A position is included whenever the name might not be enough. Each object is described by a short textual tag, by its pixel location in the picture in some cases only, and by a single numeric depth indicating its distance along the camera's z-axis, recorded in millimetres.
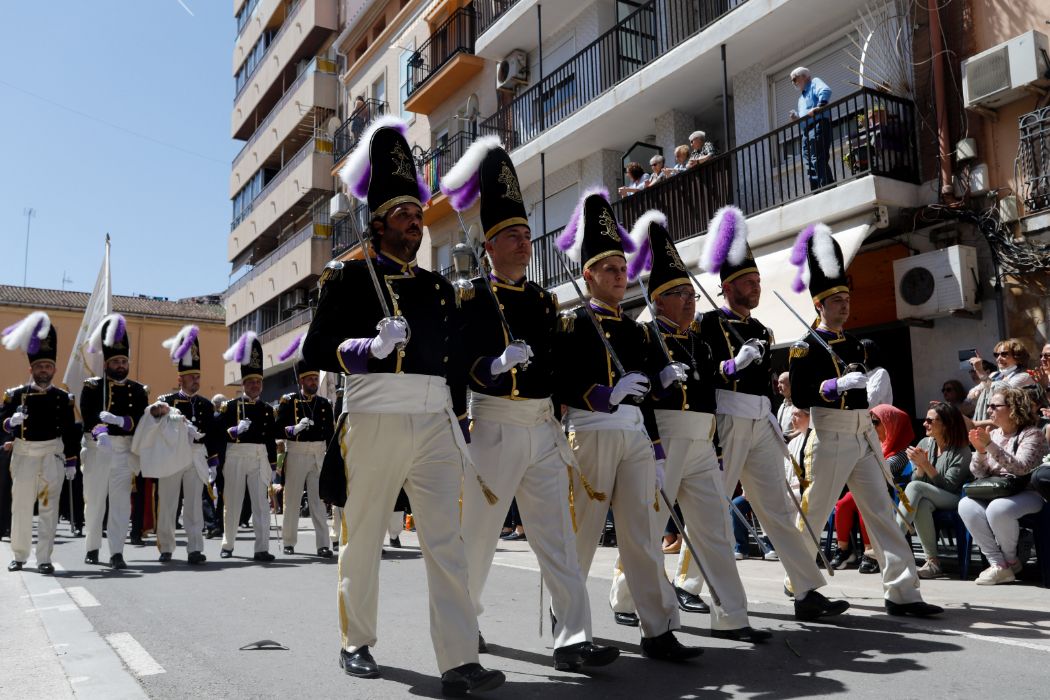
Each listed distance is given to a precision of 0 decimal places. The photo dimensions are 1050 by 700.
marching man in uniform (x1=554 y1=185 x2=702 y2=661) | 5008
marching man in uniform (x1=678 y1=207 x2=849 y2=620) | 6066
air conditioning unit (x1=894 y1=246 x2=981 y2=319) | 11234
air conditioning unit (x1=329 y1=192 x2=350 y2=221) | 28025
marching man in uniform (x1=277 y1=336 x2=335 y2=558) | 11750
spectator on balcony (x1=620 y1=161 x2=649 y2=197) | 16500
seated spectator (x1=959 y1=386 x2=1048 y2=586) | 7711
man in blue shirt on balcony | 12758
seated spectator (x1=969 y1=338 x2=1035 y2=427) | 9031
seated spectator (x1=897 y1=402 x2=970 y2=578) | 8453
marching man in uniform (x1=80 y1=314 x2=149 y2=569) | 10547
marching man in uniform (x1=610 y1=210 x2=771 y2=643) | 5484
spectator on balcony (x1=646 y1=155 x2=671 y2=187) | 16047
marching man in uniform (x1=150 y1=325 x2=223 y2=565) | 10922
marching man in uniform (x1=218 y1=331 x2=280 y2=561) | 11578
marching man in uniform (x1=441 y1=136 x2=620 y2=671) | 4750
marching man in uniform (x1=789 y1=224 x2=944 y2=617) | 6215
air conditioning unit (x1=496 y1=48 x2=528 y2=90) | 22078
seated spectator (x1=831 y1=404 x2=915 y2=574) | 9422
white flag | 15191
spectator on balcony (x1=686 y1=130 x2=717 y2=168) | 15305
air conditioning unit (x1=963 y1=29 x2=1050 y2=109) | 10664
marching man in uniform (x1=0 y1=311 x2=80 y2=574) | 10109
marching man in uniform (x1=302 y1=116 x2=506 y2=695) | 4504
